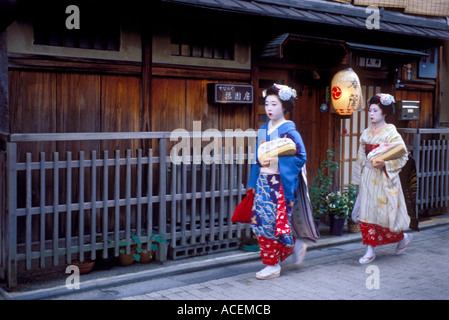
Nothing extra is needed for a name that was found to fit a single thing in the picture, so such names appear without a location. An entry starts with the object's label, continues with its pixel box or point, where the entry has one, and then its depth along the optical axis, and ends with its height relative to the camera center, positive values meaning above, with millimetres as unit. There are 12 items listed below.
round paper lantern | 8844 +830
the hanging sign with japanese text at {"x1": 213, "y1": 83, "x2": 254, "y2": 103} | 8203 +749
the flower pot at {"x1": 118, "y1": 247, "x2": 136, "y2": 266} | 6959 -1544
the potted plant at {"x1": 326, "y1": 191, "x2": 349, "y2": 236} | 8883 -1161
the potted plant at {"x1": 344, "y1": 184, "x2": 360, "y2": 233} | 9159 -1056
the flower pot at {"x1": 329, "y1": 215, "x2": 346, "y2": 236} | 8898 -1385
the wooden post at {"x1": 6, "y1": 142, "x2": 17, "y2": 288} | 5781 -858
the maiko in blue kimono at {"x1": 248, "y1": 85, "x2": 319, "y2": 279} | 6574 -594
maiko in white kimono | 7520 -732
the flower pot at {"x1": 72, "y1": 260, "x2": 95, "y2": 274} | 6570 -1561
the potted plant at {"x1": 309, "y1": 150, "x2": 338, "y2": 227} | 8883 -800
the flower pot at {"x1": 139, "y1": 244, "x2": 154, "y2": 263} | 7086 -1545
